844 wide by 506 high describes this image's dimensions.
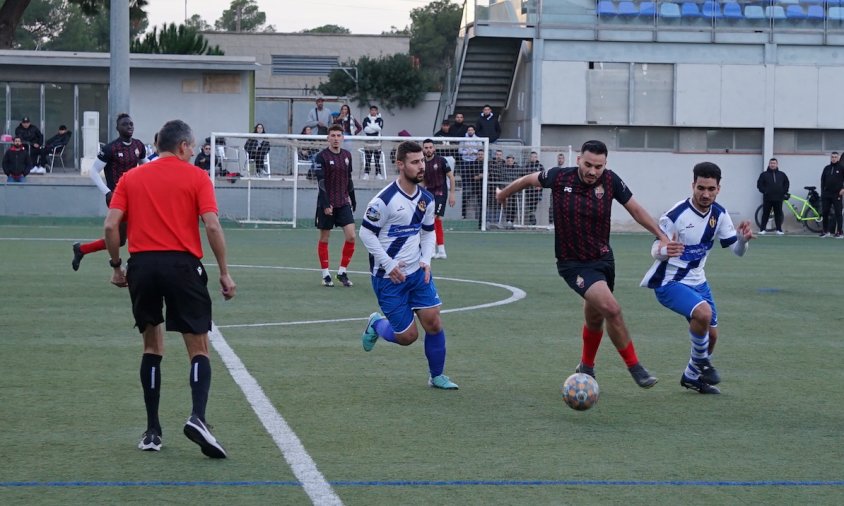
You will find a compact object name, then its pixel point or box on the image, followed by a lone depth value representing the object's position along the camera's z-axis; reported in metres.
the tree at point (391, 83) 46.72
